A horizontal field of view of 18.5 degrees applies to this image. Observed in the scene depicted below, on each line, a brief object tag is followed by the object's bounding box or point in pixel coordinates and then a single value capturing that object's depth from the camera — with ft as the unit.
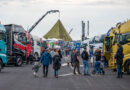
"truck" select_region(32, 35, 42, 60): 153.69
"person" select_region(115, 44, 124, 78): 69.67
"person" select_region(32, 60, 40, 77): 72.24
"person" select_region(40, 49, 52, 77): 69.77
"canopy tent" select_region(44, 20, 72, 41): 178.91
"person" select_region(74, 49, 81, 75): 79.89
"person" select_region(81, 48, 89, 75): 78.28
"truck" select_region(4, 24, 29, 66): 108.68
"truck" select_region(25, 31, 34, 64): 124.24
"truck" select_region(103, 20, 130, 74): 78.89
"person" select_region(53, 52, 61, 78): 71.35
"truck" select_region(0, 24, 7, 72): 82.07
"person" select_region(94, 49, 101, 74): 78.54
